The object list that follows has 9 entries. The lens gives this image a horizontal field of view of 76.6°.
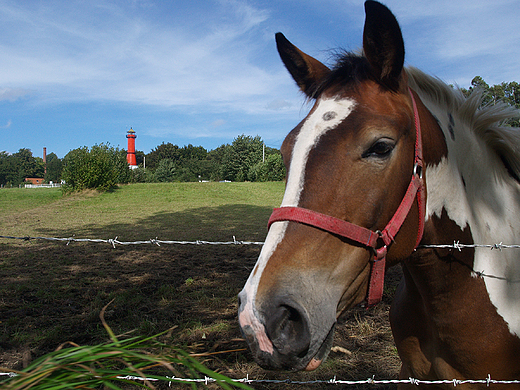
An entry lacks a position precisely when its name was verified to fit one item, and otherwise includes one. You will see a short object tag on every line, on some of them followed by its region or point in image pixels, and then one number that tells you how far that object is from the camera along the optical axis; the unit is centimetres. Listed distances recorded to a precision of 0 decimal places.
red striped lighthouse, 7114
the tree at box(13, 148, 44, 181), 7875
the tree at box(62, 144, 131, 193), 2311
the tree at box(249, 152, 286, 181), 3669
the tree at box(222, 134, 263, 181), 4753
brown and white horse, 118
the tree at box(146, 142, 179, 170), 7631
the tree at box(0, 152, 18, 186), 7562
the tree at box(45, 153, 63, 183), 7925
